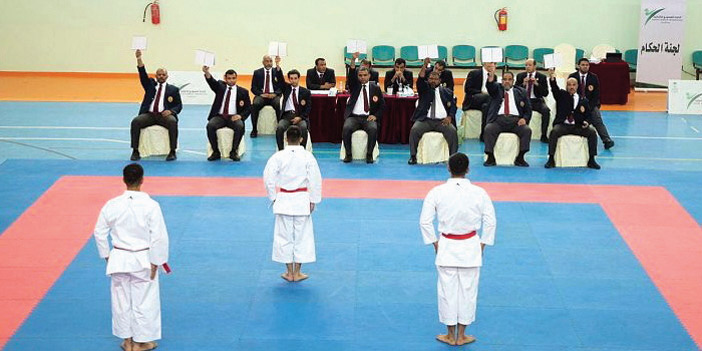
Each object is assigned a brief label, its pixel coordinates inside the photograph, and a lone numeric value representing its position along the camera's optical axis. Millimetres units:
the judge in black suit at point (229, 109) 15562
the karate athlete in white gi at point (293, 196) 9375
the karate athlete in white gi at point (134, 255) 7551
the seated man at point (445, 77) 16981
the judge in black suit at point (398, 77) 17109
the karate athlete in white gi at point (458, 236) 7844
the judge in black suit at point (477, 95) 17453
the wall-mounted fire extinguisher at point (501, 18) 24125
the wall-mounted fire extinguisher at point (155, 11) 24359
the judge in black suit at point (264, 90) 17734
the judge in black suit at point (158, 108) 15469
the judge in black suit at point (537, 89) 16766
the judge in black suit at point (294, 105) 15852
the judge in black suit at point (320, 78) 17641
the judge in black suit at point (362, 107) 15539
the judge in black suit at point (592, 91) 16609
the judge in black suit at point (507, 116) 15328
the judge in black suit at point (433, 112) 15383
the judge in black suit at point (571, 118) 15188
